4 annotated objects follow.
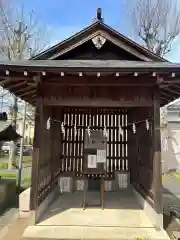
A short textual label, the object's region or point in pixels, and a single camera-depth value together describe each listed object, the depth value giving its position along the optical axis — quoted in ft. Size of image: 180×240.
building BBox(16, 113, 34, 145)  119.67
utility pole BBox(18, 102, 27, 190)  30.20
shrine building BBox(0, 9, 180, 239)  16.12
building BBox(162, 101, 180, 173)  50.98
